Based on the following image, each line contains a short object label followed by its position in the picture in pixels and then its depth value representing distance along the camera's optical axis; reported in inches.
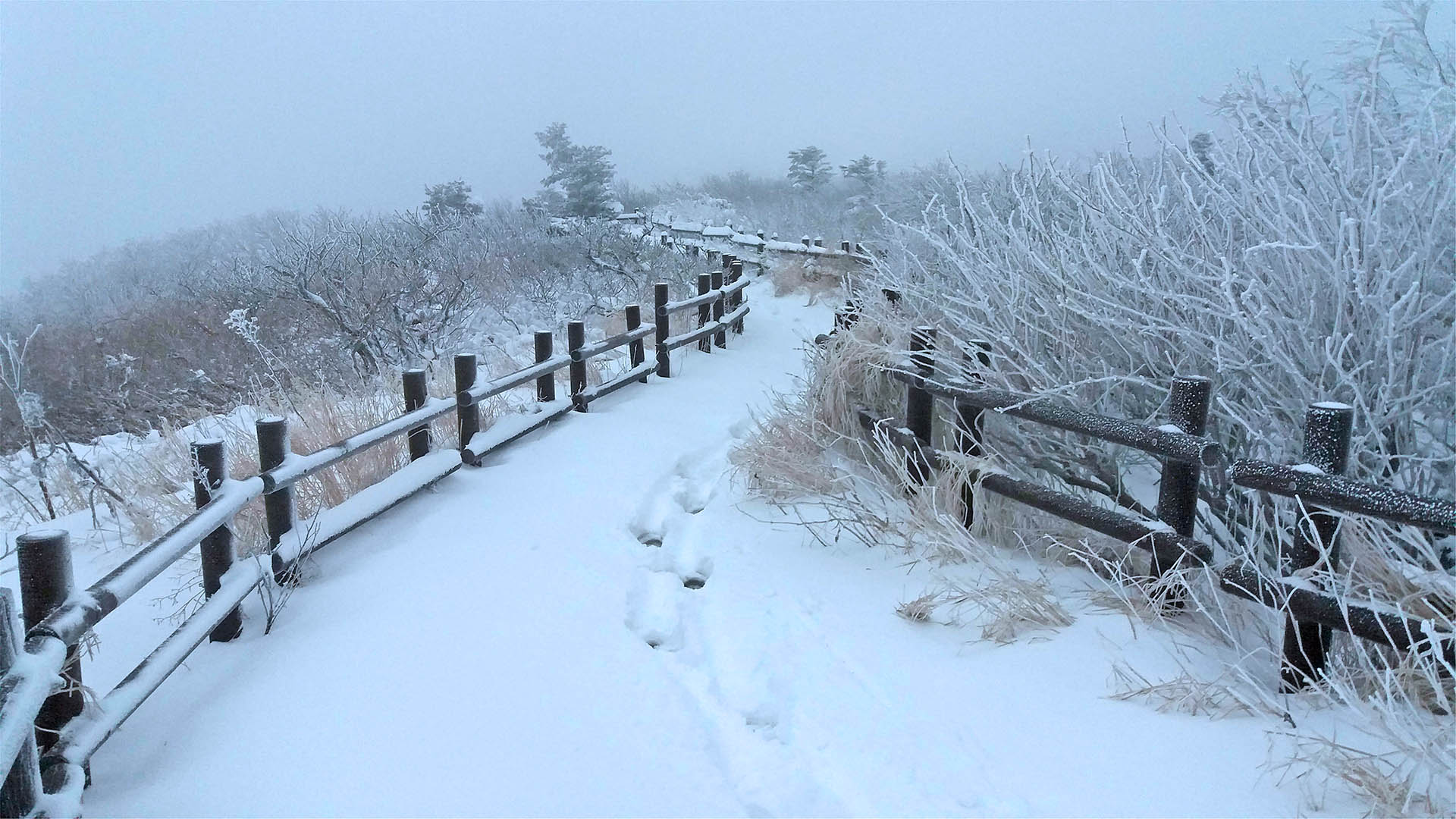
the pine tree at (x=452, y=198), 1524.4
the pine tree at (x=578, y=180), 1599.4
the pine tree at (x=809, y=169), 2353.6
